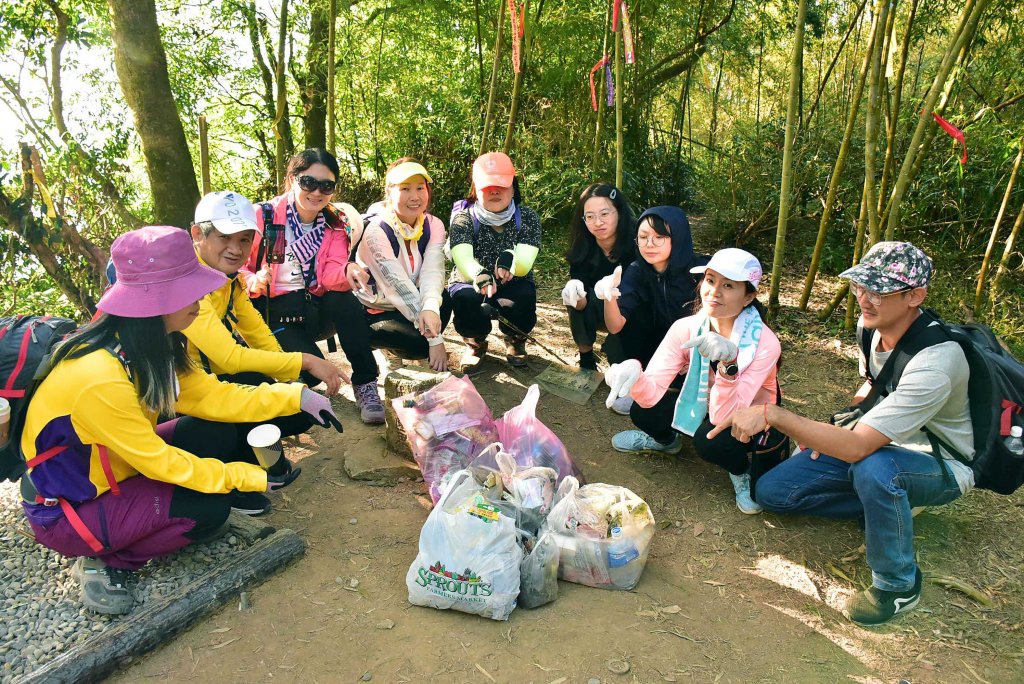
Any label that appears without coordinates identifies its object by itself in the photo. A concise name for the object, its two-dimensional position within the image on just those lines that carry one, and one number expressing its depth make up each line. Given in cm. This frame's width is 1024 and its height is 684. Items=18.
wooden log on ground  203
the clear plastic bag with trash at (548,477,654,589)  250
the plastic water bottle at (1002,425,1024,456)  231
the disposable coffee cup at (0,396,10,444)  213
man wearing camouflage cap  233
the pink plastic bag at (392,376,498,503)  295
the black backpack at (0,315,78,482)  216
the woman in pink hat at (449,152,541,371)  397
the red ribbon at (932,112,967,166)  337
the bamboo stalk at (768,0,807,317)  383
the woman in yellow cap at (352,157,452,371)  372
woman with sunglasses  342
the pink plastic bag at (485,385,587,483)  293
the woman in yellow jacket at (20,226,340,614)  212
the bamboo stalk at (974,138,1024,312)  407
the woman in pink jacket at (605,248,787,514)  279
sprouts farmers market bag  228
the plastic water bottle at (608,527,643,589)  249
